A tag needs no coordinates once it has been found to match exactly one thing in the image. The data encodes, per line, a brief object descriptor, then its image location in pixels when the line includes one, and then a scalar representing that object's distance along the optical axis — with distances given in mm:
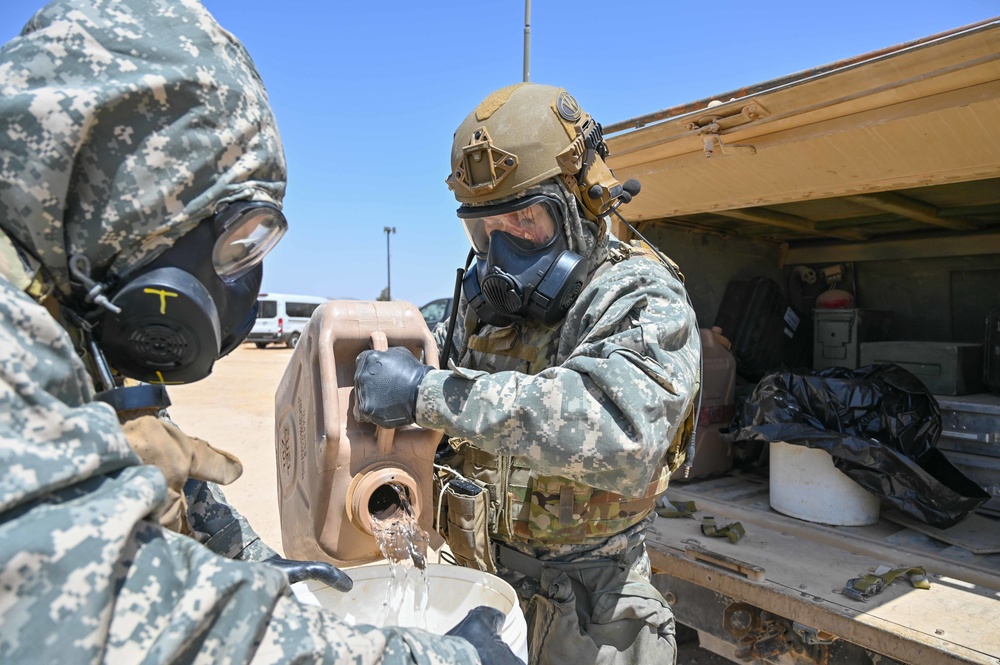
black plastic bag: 2951
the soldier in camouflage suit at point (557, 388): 1653
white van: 25719
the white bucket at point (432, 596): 1663
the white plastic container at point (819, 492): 3062
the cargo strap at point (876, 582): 2334
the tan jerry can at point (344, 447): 1750
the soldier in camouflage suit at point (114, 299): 787
